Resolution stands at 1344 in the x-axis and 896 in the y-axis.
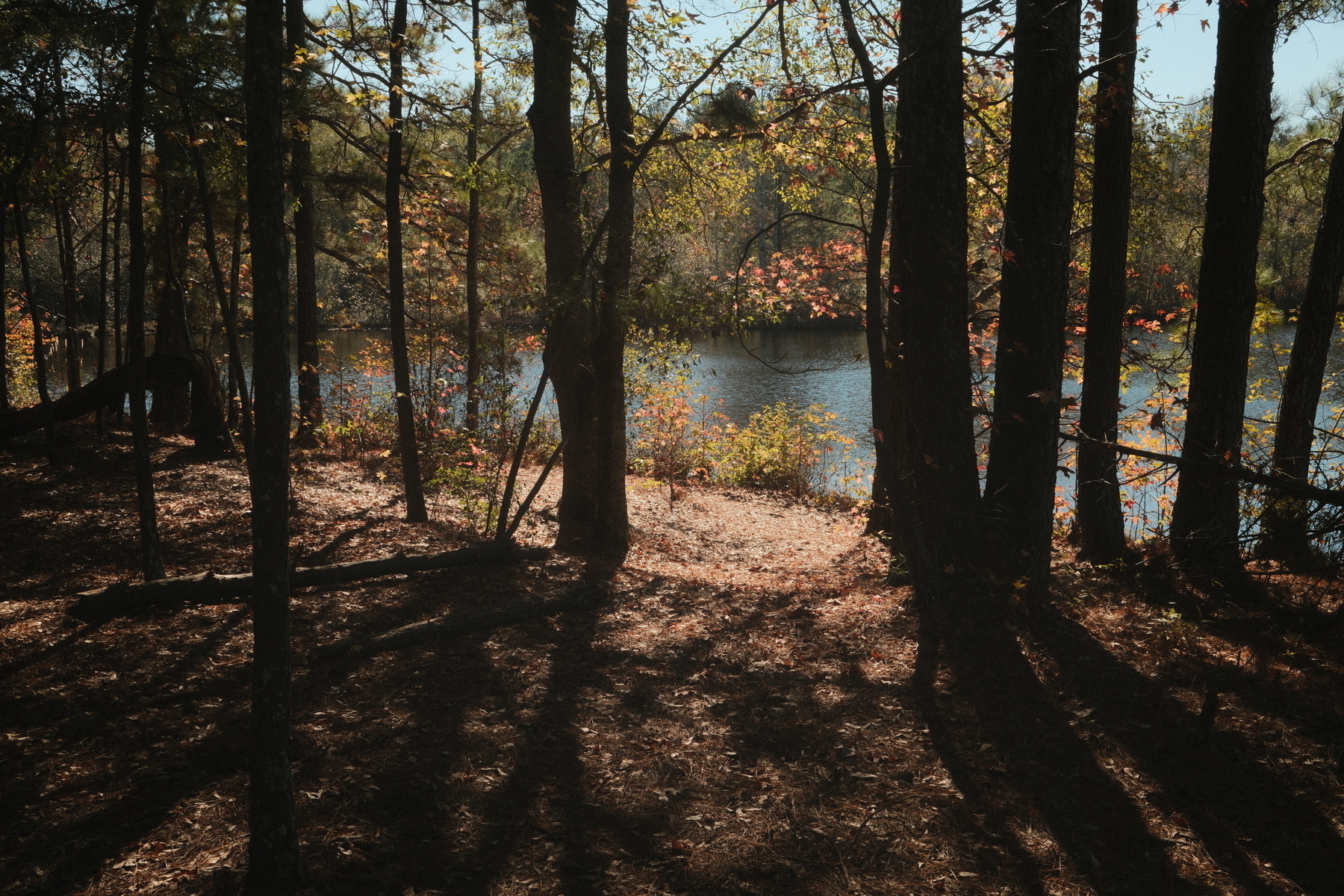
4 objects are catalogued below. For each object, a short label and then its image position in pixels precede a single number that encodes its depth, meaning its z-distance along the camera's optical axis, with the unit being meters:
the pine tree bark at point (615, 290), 6.92
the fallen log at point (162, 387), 9.19
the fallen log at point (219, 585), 5.05
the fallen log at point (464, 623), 4.84
